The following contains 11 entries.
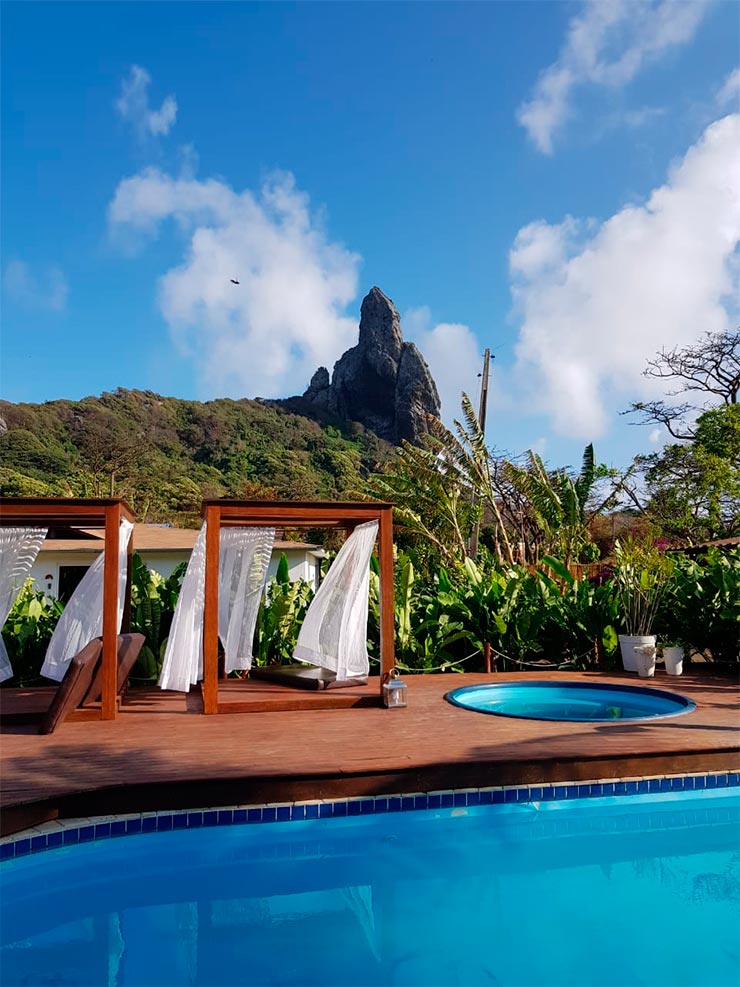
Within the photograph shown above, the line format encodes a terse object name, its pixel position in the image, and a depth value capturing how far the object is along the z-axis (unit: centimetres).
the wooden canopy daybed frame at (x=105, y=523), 594
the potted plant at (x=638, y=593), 836
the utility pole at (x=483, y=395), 1833
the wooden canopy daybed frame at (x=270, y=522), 625
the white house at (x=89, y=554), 1852
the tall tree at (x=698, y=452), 2086
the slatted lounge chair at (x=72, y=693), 538
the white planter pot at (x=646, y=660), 814
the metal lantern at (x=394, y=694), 649
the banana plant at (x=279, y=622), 821
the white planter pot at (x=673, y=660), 840
